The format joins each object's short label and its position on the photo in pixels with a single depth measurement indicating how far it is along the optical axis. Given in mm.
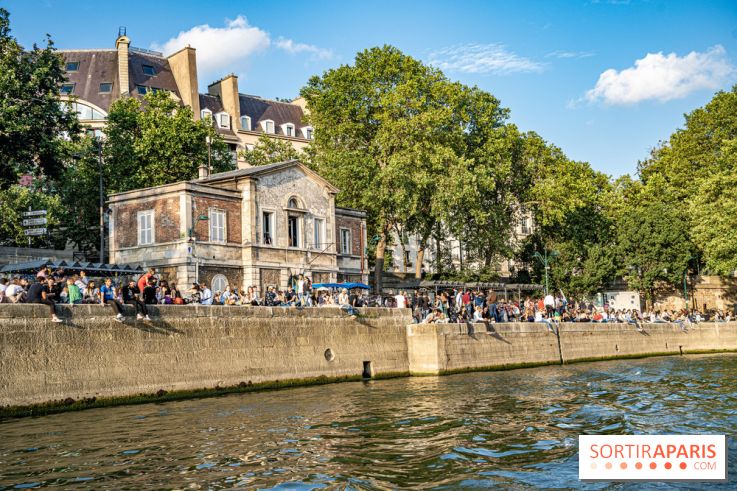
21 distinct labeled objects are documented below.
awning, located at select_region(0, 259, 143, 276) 29328
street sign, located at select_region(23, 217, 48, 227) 28938
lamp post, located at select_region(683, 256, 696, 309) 62294
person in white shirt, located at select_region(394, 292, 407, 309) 31953
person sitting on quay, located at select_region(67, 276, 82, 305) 21172
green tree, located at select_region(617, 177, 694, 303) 64000
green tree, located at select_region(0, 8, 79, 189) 33156
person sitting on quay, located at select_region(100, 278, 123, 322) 20953
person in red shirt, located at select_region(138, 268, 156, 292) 22375
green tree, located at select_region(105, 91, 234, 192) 48812
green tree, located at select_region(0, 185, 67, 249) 49812
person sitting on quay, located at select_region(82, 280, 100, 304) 21953
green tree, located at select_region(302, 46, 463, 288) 49219
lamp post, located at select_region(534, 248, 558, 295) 63562
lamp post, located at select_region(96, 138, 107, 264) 39400
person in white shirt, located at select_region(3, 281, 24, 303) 20062
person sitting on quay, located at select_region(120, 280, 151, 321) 21516
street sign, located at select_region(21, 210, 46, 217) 29223
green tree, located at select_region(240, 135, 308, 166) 59469
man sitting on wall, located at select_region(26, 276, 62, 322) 19484
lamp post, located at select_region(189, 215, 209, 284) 36031
